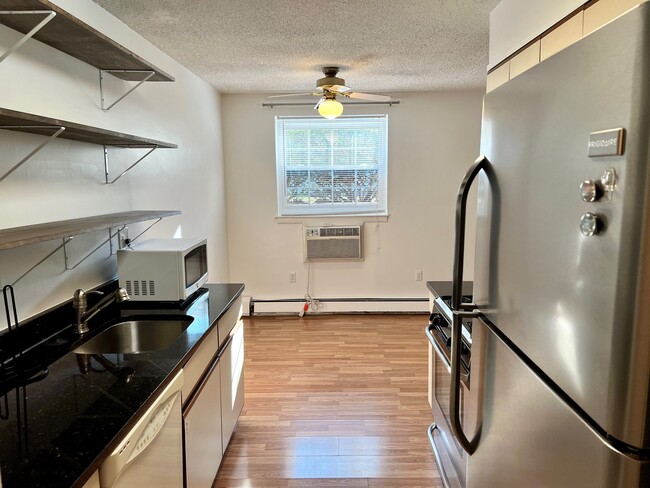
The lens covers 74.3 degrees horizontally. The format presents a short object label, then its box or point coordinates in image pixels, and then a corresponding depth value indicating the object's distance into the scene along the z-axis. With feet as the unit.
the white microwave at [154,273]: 7.20
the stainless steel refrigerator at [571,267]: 2.03
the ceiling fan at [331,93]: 11.16
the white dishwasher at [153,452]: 3.53
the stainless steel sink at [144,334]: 6.52
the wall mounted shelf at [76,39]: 4.23
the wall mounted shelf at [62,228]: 3.98
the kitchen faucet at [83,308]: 5.95
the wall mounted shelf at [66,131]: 4.09
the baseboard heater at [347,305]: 16.07
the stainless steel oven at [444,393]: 5.28
